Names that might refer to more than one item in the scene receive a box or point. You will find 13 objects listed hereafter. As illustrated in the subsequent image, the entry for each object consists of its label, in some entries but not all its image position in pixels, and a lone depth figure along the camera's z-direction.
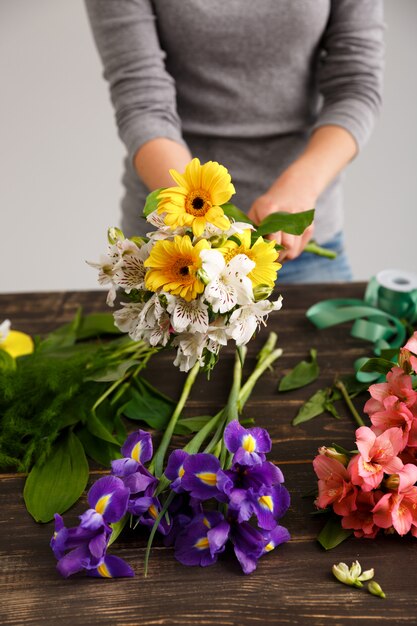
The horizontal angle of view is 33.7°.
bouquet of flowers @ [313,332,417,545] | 0.64
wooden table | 0.59
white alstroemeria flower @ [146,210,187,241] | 0.65
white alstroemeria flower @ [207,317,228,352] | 0.66
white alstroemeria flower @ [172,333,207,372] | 0.67
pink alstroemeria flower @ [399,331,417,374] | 0.68
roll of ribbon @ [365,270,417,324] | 1.04
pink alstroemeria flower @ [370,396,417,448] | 0.67
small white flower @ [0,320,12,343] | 0.97
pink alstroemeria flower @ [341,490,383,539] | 0.66
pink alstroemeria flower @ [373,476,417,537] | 0.64
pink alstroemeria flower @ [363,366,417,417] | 0.68
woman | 1.17
